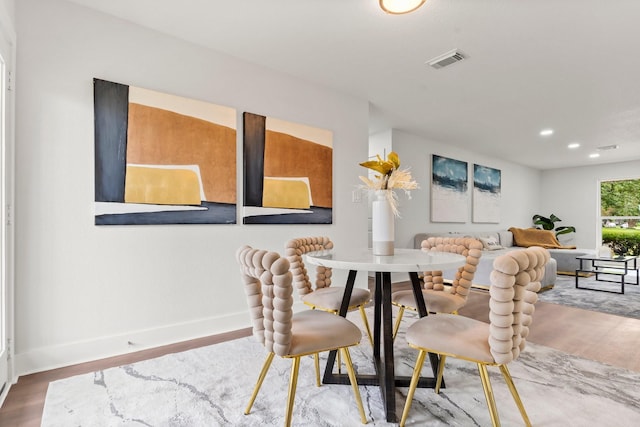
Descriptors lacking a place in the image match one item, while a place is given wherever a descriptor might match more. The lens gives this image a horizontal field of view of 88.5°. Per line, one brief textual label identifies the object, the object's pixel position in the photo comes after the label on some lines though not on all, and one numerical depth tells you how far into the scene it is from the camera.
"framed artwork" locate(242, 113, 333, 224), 2.89
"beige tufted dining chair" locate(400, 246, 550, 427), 1.18
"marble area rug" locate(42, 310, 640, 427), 1.50
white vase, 1.86
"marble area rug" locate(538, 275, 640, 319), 3.57
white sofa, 4.45
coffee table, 4.60
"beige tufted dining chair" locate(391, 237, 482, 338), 1.97
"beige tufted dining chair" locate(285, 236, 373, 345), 1.94
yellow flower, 1.82
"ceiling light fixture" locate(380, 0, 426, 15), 2.00
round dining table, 1.43
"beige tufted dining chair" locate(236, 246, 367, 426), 1.23
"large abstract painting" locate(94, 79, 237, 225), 2.23
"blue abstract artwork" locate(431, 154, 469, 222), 5.55
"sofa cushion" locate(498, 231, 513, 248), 6.64
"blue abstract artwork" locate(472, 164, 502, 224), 6.38
